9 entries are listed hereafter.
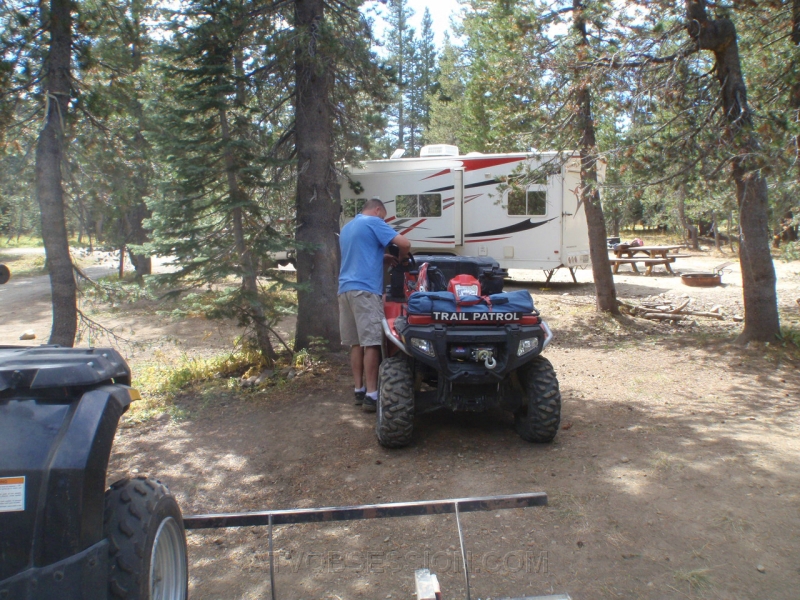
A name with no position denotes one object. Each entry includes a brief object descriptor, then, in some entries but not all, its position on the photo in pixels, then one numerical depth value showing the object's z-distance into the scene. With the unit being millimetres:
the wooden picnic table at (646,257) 19125
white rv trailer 15859
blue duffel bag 5031
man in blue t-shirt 6066
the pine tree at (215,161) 7277
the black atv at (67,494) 2104
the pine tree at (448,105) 32641
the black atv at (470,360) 4969
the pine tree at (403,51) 47438
